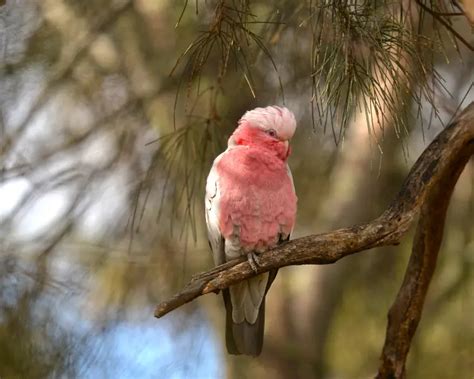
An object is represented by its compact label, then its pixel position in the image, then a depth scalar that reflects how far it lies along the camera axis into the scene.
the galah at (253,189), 10.01
